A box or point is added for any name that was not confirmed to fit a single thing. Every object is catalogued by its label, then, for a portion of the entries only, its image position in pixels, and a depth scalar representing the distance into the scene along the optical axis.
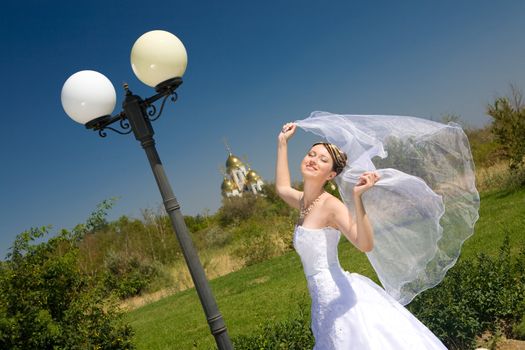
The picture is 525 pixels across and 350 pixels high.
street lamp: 3.78
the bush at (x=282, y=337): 4.98
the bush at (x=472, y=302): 4.86
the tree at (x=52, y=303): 5.70
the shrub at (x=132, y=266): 17.59
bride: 2.96
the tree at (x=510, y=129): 12.47
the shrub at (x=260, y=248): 15.69
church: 57.31
